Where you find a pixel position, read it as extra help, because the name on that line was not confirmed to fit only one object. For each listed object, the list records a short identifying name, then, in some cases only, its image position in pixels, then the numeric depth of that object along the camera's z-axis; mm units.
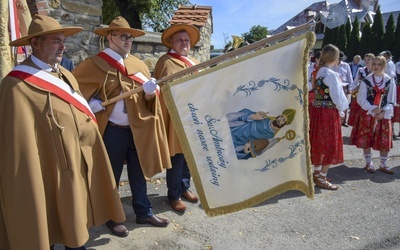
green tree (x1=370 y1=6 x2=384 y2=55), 28922
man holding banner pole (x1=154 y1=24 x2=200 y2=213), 3740
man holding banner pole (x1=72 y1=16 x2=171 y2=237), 3131
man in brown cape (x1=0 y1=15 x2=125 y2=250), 2252
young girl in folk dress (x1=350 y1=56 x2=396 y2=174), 5457
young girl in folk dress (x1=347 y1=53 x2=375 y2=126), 6131
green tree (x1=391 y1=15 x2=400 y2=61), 26767
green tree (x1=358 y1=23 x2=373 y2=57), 29562
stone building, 4979
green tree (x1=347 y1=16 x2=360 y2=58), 31297
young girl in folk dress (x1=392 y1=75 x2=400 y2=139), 7742
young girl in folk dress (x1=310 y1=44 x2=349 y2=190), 4594
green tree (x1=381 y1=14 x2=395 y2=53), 27812
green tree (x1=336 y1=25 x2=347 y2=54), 31594
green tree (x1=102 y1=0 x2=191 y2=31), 14051
